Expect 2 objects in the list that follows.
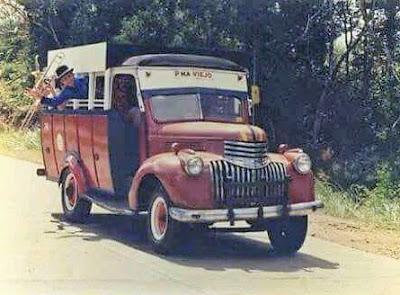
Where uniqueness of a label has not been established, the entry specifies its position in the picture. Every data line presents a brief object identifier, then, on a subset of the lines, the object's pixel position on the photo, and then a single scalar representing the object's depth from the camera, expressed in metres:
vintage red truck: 8.01
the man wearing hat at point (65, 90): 10.80
